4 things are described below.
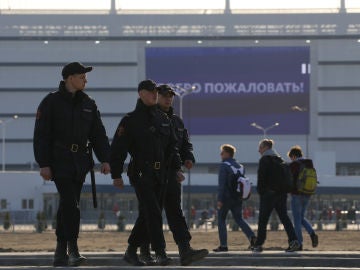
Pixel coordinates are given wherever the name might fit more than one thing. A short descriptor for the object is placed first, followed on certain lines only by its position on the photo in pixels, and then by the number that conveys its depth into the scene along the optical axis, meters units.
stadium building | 115.94
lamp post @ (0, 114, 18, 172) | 106.69
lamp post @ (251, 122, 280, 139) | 108.53
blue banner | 116.19
